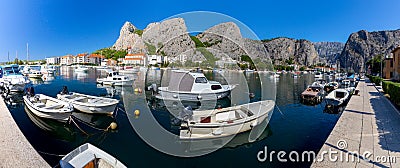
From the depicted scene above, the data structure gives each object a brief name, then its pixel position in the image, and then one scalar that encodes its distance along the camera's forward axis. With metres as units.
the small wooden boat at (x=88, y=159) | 4.50
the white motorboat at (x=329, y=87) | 25.96
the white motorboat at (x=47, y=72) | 46.81
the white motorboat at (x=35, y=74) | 41.78
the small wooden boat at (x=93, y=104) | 11.54
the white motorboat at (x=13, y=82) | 21.70
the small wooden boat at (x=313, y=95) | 18.57
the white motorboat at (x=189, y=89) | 15.38
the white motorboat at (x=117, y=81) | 27.60
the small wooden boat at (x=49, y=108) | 10.23
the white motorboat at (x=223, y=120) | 7.68
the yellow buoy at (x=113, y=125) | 9.95
